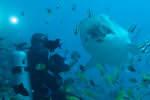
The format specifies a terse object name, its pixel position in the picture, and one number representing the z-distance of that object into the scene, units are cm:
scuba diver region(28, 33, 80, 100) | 369
